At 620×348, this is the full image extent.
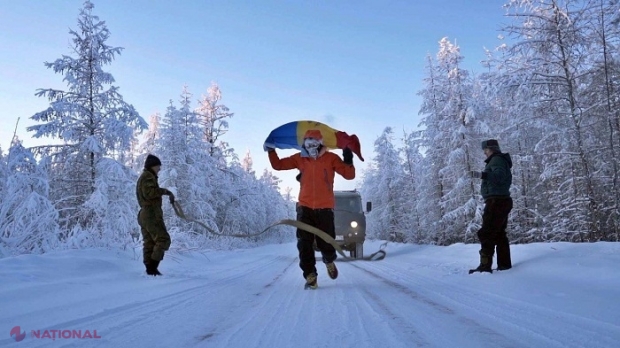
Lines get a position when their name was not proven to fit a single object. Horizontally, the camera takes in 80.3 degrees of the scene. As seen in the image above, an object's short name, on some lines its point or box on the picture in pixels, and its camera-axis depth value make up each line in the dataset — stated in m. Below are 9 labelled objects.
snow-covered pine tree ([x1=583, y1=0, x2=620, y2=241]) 10.13
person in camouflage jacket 5.74
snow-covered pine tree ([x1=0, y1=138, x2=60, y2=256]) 6.16
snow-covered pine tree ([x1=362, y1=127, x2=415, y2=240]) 37.03
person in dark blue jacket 5.50
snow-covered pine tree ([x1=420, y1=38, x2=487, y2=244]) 20.84
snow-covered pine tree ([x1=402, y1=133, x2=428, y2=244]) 30.90
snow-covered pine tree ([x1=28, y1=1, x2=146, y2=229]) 13.89
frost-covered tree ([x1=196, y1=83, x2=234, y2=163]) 29.41
